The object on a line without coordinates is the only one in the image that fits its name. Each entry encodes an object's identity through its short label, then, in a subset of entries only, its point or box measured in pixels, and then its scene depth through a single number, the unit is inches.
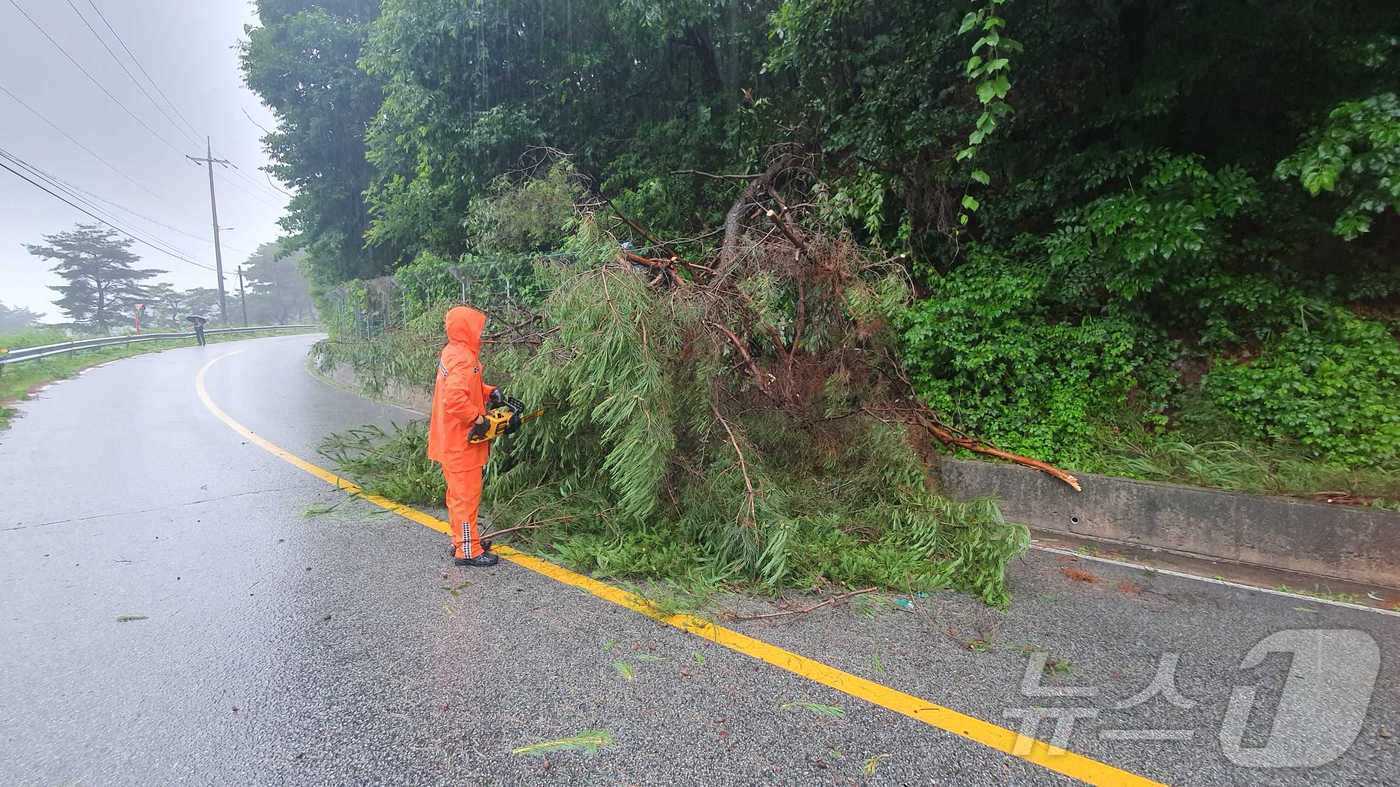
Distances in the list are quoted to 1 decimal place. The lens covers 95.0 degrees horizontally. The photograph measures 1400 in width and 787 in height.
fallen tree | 151.6
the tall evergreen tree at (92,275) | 1763.0
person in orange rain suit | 158.9
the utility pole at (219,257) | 1429.6
